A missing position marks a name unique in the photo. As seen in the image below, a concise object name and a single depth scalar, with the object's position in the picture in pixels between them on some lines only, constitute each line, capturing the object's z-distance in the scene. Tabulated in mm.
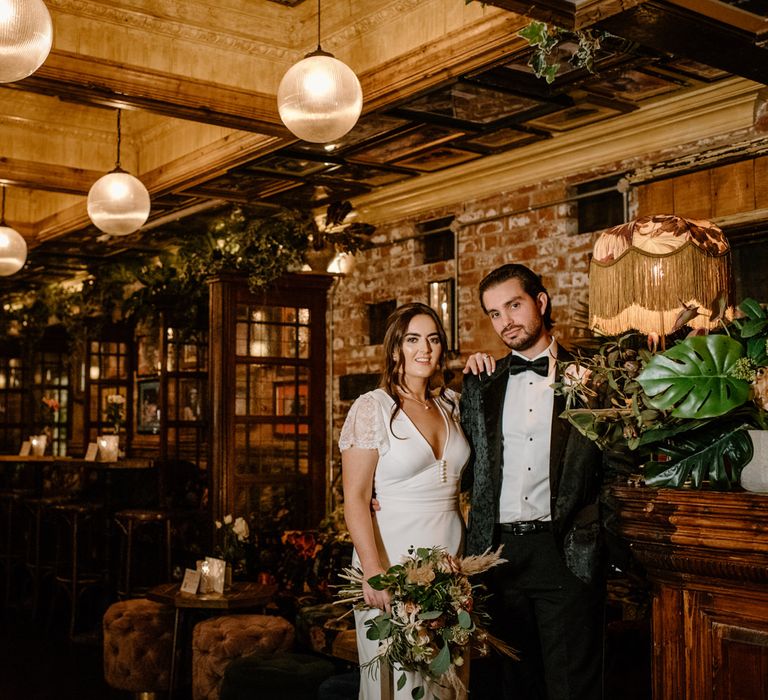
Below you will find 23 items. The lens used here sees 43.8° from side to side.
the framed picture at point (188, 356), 8625
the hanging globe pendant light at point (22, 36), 3111
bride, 3340
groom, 3047
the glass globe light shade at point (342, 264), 7867
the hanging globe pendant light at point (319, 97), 3861
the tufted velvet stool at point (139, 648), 5348
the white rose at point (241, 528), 6172
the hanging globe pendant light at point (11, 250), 6957
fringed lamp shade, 3955
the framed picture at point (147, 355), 10469
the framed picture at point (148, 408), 10555
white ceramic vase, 1728
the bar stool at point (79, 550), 7617
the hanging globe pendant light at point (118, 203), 5434
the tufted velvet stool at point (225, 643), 4828
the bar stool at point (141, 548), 7297
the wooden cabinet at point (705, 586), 1621
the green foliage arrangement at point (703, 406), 1761
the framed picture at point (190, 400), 8547
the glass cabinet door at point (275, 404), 7613
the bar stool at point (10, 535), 8773
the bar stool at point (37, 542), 8188
